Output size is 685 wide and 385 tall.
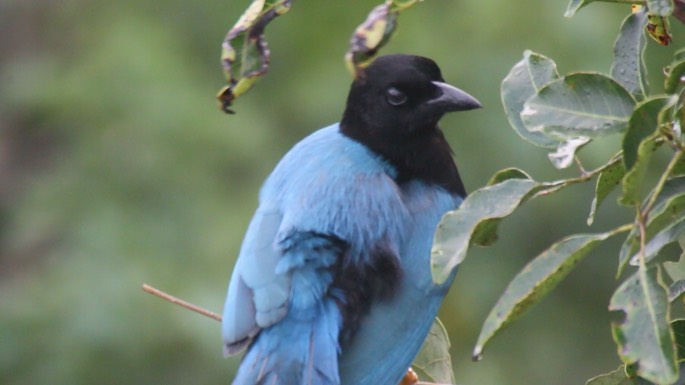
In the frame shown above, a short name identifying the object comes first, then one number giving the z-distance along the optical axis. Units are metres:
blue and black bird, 6.15
